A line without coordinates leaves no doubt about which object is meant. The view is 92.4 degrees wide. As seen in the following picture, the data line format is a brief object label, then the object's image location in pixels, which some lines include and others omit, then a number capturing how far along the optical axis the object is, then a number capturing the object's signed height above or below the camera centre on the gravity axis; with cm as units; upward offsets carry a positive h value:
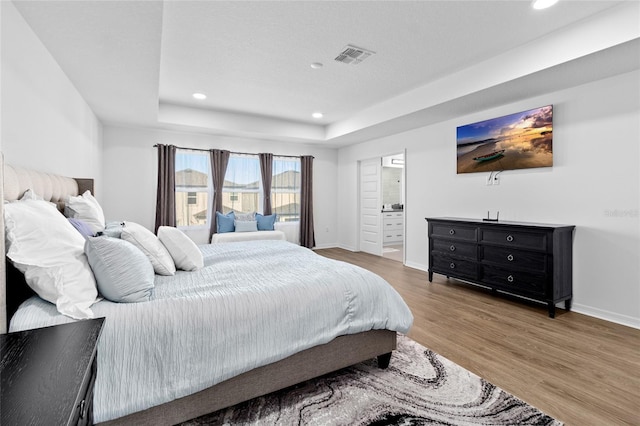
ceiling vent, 306 +162
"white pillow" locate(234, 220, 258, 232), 577 -29
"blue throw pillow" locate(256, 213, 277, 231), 602 -22
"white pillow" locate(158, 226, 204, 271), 230 -30
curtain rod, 557 +116
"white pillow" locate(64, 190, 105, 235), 251 +0
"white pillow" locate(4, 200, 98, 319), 130 -22
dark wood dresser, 305 -51
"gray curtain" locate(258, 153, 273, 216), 628 +71
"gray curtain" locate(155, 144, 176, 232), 536 +40
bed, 133 -62
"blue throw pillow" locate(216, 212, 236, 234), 571 -23
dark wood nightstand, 60 -39
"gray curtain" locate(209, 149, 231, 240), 580 +64
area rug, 164 -111
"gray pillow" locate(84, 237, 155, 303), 151 -31
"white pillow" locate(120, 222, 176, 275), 201 -24
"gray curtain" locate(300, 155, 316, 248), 673 +19
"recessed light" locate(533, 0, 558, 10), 233 +159
